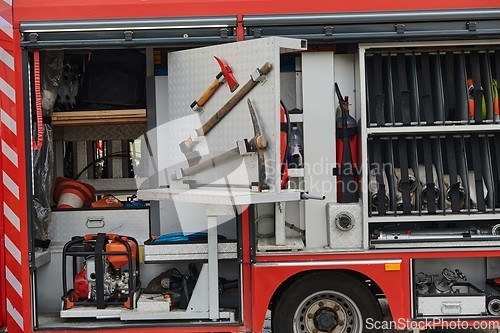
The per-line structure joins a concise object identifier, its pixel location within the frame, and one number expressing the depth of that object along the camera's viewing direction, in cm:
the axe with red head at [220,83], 473
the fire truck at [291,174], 485
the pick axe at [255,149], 449
